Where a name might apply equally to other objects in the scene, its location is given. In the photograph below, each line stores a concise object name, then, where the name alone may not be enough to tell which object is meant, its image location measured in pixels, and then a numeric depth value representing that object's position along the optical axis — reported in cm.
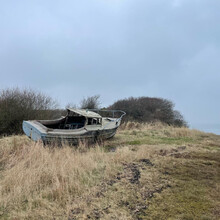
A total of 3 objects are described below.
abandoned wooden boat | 604
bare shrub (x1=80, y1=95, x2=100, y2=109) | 2009
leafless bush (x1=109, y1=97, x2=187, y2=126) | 2231
